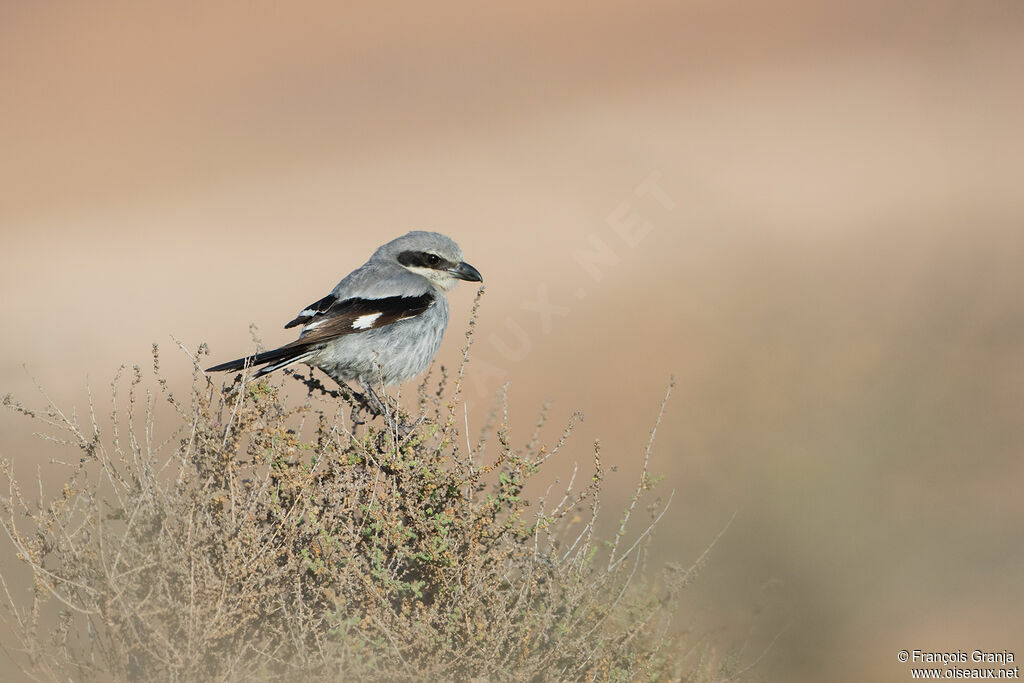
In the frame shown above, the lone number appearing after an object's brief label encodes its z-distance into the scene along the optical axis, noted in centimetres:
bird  995
